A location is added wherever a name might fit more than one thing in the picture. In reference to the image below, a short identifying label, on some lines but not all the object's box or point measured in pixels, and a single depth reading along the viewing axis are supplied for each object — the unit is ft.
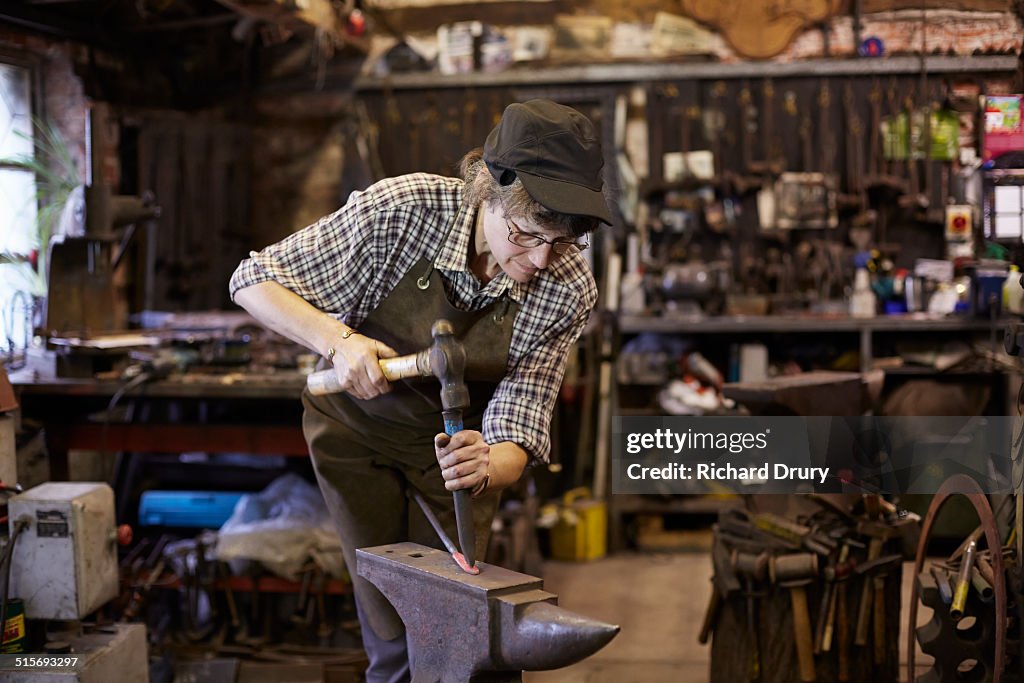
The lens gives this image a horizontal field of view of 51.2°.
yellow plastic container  17.78
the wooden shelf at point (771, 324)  17.84
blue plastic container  14.96
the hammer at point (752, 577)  10.50
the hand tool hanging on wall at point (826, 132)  19.83
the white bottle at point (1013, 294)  14.60
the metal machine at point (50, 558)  9.71
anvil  5.90
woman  7.73
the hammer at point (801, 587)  10.41
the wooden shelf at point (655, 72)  19.54
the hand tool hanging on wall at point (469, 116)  20.86
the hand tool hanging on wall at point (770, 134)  19.88
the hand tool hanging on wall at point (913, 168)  19.39
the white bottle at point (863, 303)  18.43
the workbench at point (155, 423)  12.54
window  14.19
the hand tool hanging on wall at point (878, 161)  19.40
